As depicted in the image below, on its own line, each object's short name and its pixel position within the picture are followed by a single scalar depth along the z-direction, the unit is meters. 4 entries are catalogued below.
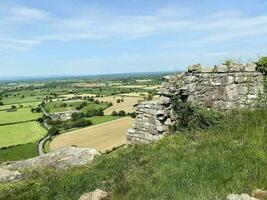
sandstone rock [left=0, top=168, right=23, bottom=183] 6.99
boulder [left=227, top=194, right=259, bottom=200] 3.50
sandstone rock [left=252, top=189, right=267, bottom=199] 3.54
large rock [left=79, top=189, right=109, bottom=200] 4.35
